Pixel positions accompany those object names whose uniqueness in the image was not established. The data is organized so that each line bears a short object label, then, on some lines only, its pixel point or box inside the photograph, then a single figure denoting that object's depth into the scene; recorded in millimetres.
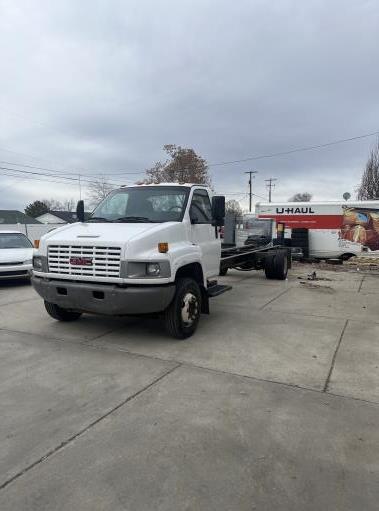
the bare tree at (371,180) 33531
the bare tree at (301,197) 74569
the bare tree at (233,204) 65812
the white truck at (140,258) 5477
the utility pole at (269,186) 75312
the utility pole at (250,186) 62675
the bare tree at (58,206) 98512
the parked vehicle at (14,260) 10874
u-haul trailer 20141
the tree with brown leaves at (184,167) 40188
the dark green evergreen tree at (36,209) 81750
